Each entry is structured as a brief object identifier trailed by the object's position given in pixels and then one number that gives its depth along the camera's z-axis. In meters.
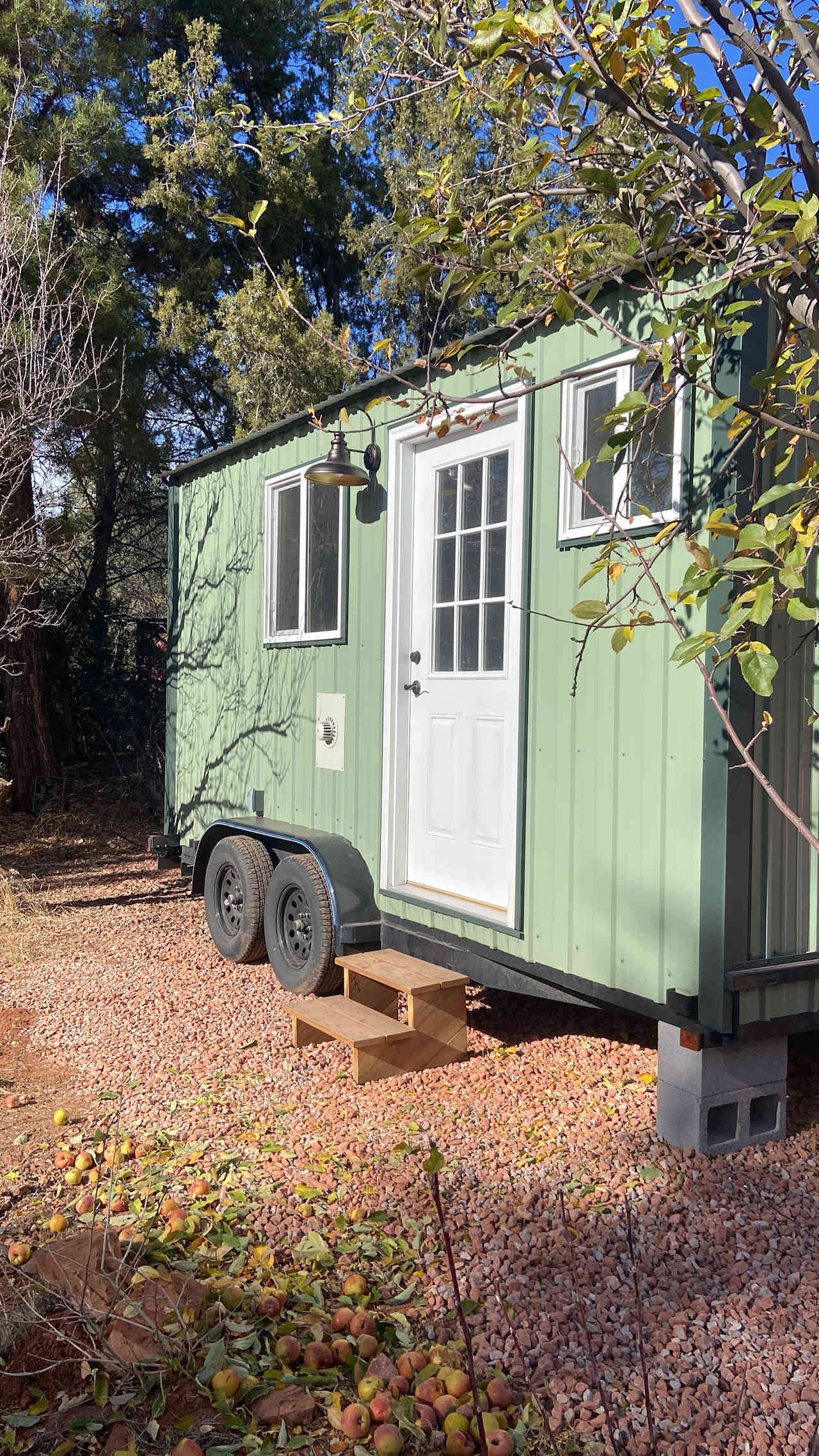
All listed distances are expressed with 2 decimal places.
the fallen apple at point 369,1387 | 2.27
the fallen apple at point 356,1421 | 2.17
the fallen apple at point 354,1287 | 2.69
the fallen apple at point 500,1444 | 2.04
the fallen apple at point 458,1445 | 2.14
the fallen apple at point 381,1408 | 2.20
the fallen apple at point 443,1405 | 2.24
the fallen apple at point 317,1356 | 2.42
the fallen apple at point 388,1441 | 2.09
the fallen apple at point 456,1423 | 2.18
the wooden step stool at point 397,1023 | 4.33
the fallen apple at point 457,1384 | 2.29
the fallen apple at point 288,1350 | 2.43
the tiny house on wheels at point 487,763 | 3.52
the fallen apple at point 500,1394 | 2.28
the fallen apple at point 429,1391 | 2.27
